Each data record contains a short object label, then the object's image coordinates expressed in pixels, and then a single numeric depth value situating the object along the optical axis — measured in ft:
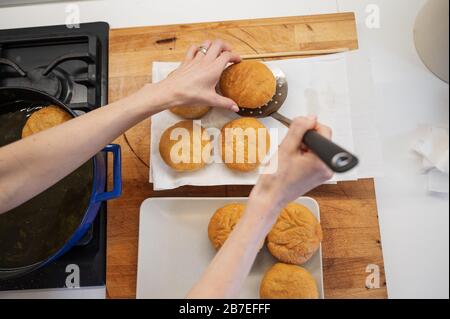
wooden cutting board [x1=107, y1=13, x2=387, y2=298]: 2.46
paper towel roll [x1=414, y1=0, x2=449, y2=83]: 2.35
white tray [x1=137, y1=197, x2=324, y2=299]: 2.45
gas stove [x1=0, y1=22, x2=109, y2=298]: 2.55
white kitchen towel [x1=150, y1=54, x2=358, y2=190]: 2.55
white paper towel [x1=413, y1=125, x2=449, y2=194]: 2.31
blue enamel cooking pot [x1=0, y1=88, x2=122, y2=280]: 2.40
